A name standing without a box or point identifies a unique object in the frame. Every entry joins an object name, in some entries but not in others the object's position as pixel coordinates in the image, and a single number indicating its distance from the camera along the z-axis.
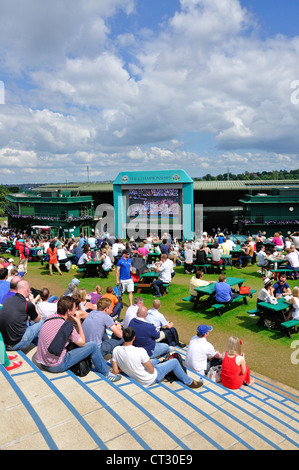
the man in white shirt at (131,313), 7.21
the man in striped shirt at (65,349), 4.71
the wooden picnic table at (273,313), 8.53
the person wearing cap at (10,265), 12.11
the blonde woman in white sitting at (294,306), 8.32
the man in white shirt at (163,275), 11.95
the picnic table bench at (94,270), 14.76
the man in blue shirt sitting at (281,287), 9.45
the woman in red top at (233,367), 5.54
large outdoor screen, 29.25
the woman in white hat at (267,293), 8.75
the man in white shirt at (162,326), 7.14
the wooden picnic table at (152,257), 16.99
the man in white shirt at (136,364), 4.98
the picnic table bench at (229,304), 9.70
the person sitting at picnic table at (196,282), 10.45
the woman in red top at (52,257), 15.18
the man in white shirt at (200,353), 6.11
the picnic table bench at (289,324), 8.12
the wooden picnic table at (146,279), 12.41
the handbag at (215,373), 5.95
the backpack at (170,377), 5.45
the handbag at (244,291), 10.35
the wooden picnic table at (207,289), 10.12
